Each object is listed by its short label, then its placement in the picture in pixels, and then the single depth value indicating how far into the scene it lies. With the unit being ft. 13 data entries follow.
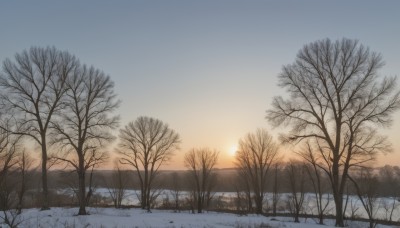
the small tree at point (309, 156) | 90.51
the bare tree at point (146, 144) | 153.17
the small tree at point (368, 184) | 102.87
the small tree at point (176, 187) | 143.89
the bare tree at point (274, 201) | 134.87
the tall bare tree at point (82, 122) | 86.28
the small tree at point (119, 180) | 174.29
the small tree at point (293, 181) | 114.16
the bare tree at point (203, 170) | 149.99
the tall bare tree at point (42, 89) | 89.66
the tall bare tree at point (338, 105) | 78.18
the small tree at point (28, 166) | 130.91
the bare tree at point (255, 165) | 144.73
